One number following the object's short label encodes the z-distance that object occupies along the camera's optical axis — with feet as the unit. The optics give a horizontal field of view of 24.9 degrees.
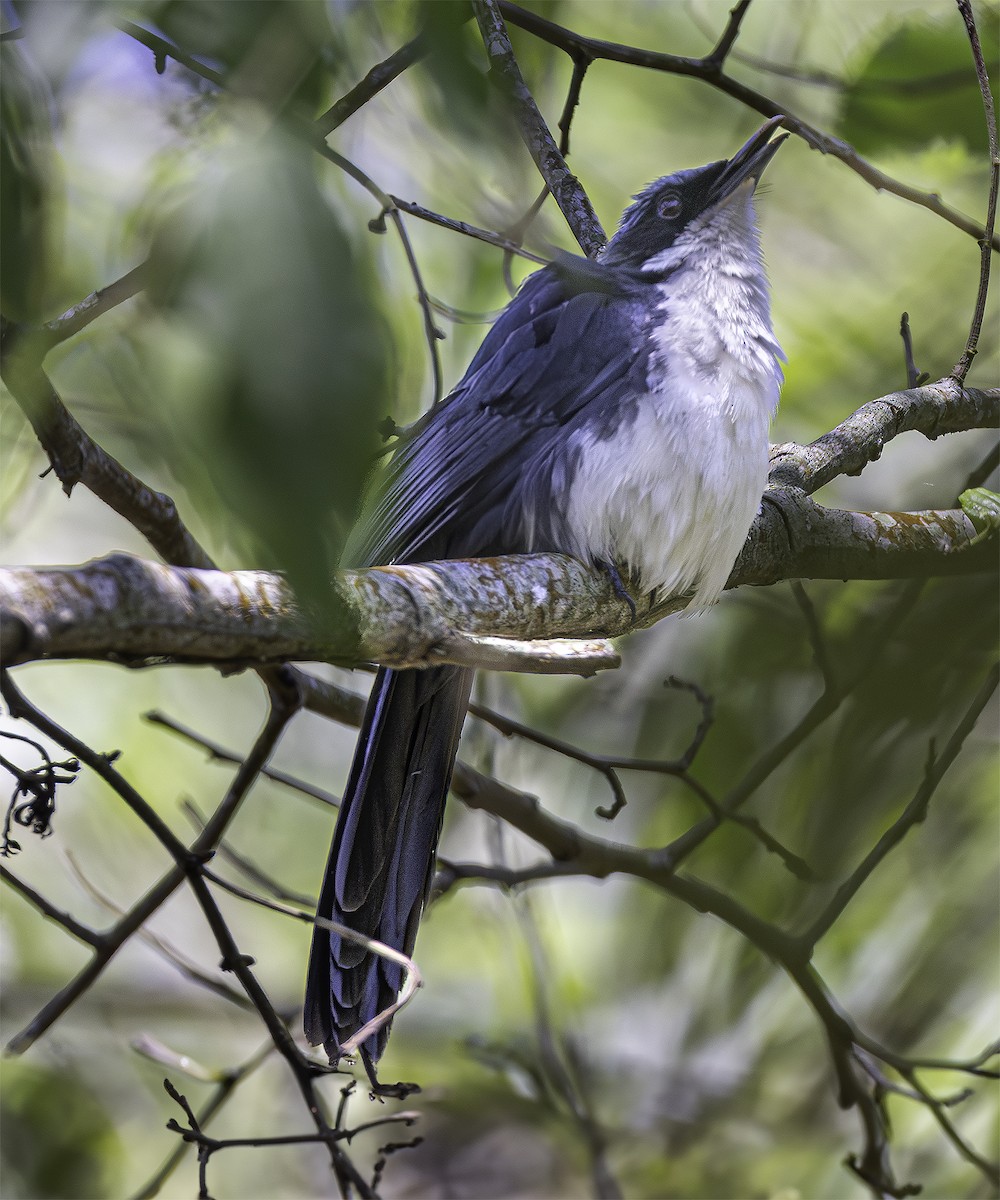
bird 16.24
